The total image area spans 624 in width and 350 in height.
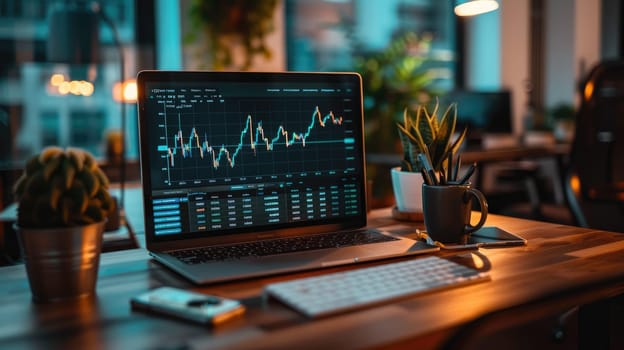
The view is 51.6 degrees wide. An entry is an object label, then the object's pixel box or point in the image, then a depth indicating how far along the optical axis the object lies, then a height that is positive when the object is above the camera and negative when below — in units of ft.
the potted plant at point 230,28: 12.98 +2.26
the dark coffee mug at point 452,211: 3.83 -0.47
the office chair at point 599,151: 6.71 -0.25
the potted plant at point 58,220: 2.81 -0.34
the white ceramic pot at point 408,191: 4.74 -0.43
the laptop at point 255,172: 3.68 -0.21
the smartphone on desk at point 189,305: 2.52 -0.67
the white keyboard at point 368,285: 2.67 -0.68
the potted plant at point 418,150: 4.44 -0.12
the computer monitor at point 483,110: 15.70 +0.52
